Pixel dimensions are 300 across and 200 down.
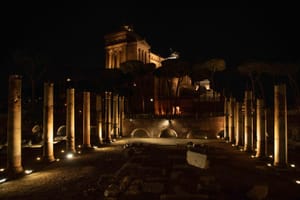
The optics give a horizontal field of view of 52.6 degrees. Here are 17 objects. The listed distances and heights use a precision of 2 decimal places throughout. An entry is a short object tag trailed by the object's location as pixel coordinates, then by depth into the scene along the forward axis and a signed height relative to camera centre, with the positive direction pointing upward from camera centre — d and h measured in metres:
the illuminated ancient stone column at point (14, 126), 11.79 -0.76
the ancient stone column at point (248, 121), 19.59 -0.95
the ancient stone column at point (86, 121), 20.98 -1.00
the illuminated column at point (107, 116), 26.72 -0.89
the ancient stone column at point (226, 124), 30.62 -1.83
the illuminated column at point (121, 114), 35.03 -0.87
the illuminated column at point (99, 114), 24.67 -0.65
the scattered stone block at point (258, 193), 8.50 -2.43
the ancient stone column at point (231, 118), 26.82 -1.08
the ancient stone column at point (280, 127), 13.34 -0.92
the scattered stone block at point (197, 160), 13.05 -2.35
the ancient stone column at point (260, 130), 16.89 -1.33
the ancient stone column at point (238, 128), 23.10 -1.64
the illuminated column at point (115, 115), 30.73 -0.86
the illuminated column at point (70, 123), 17.97 -0.98
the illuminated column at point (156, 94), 44.88 +1.82
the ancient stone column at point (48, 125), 14.85 -0.91
